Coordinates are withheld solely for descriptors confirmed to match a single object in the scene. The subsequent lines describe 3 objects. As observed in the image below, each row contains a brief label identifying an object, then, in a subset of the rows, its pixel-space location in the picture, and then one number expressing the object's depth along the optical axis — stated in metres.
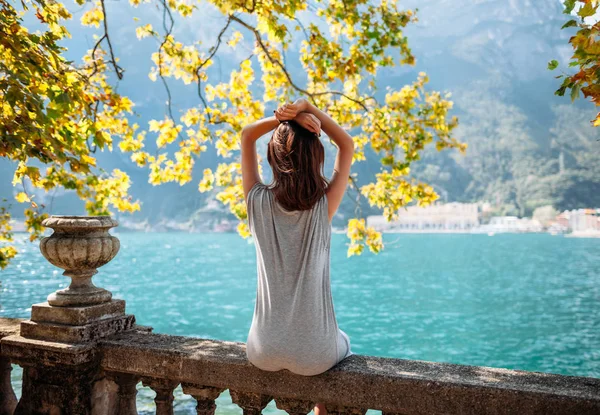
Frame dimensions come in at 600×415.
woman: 2.59
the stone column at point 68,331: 3.17
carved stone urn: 3.17
